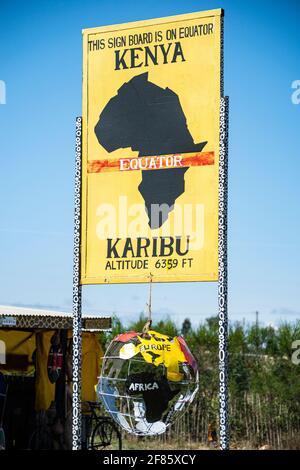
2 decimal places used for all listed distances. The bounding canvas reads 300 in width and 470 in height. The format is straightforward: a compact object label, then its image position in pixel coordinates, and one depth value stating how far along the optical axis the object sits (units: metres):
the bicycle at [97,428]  22.88
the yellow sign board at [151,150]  12.41
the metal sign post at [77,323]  13.24
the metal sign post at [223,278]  12.00
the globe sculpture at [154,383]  12.26
